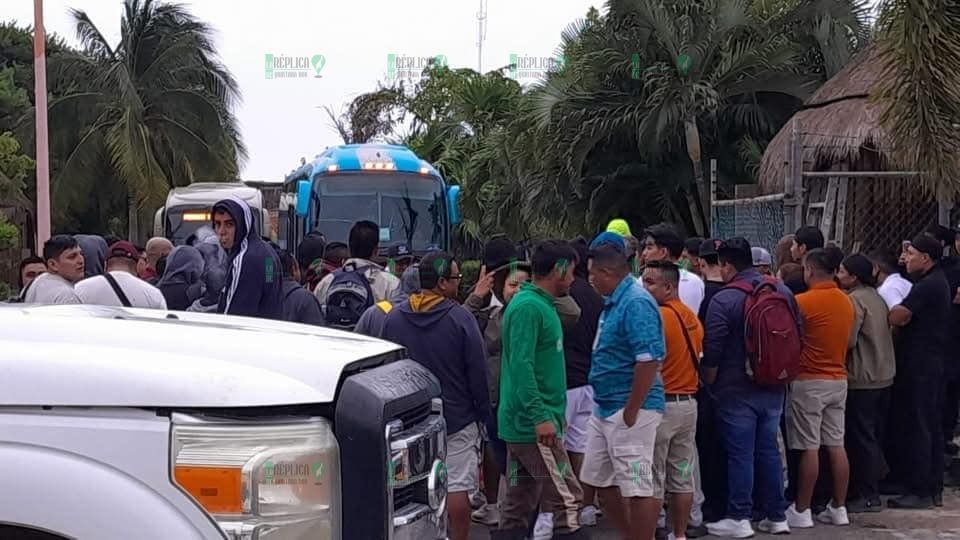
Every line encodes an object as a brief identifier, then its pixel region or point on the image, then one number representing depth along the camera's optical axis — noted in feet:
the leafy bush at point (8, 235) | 73.72
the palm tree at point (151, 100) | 104.94
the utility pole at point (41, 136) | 56.54
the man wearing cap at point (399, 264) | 32.78
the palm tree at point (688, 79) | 62.28
